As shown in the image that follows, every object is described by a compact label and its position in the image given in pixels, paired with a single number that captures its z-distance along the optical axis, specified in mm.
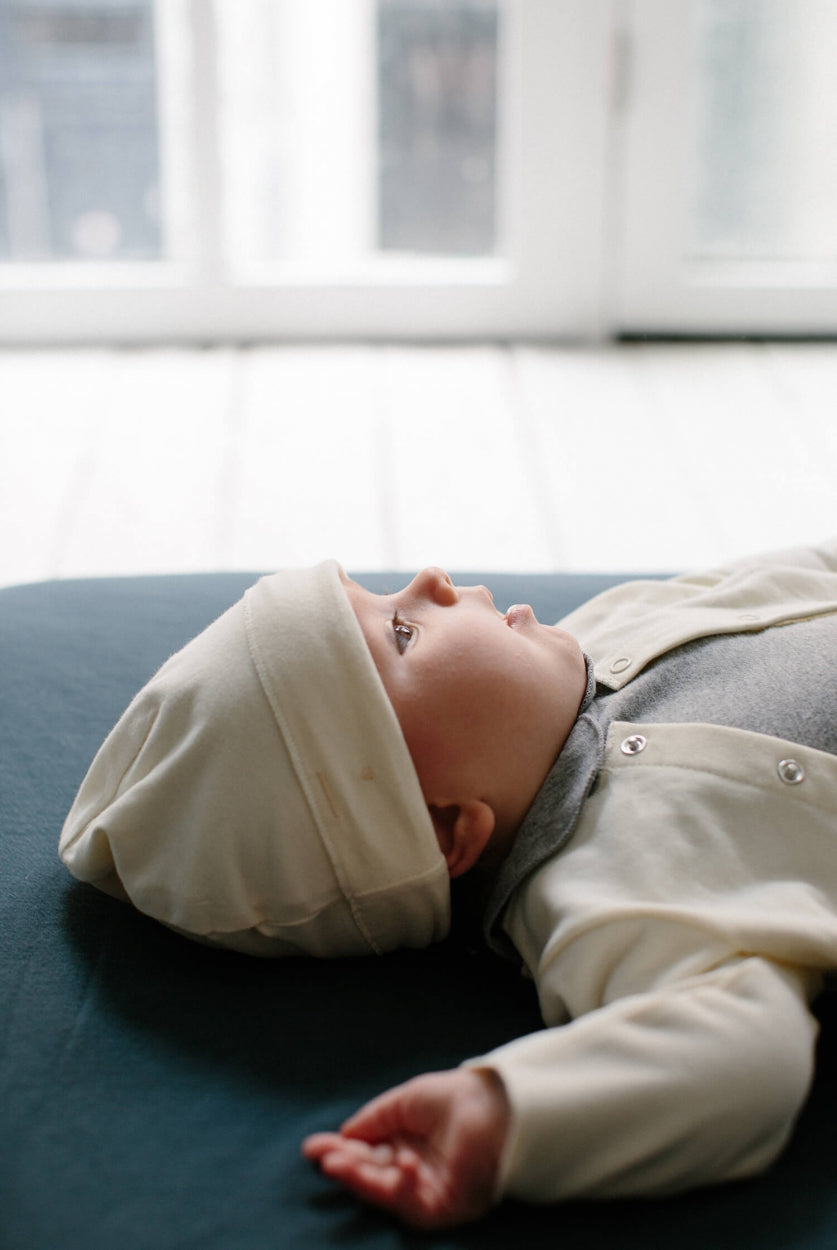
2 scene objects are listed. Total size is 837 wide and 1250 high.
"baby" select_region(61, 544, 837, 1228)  740
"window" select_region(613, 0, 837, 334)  2400
